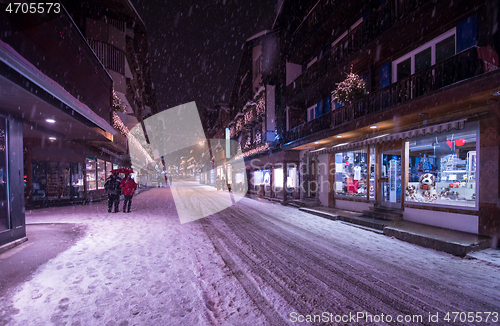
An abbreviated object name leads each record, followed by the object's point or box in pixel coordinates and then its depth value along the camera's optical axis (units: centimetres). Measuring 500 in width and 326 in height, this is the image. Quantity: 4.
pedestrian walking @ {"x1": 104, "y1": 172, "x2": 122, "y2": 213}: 1150
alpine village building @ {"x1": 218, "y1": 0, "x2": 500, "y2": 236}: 633
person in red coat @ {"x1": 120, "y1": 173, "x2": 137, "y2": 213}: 1180
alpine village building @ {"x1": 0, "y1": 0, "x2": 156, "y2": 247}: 569
